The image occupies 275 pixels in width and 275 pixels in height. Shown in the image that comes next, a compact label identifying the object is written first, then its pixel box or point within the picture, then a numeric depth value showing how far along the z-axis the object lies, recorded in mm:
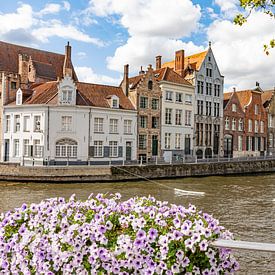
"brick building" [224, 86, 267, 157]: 46188
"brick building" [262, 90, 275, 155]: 52594
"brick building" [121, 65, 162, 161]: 35438
